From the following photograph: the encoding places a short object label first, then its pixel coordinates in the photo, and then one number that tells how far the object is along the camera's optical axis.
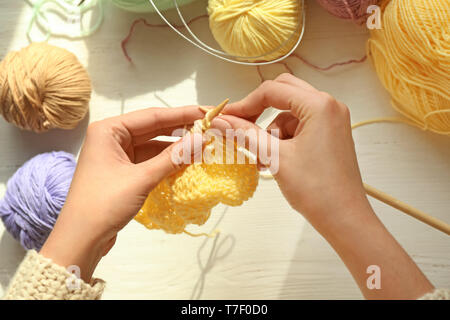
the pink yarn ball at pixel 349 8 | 0.80
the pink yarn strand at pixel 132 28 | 0.95
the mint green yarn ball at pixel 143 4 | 0.87
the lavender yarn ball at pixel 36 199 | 0.84
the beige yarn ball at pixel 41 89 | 0.85
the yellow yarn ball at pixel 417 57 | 0.72
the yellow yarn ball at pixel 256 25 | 0.81
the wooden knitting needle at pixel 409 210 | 0.74
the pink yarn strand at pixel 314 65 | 0.91
